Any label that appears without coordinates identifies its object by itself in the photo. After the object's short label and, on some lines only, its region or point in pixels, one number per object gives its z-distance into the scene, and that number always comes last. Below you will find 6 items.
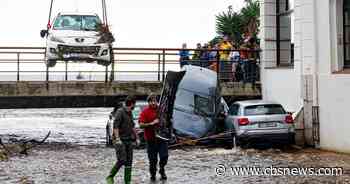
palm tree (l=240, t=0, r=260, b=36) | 33.44
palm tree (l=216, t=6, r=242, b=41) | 37.09
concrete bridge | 24.17
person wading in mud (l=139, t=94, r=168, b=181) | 13.65
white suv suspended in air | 24.14
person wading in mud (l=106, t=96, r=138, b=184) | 12.59
